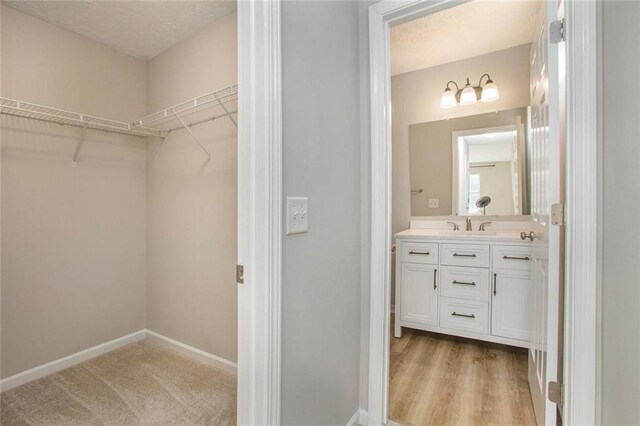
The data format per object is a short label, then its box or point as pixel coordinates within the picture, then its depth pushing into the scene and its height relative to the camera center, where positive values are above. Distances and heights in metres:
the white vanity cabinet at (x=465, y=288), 2.24 -0.63
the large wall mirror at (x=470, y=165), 2.71 +0.42
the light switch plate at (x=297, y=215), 1.03 -0.02
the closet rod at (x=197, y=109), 1.94 +0.73
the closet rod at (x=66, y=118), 1.89 +0.63
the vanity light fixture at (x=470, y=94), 2.71 +1.06
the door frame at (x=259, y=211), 0.92 +0.00
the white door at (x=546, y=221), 1.22 -0.06
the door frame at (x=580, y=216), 1.10 -0.03
